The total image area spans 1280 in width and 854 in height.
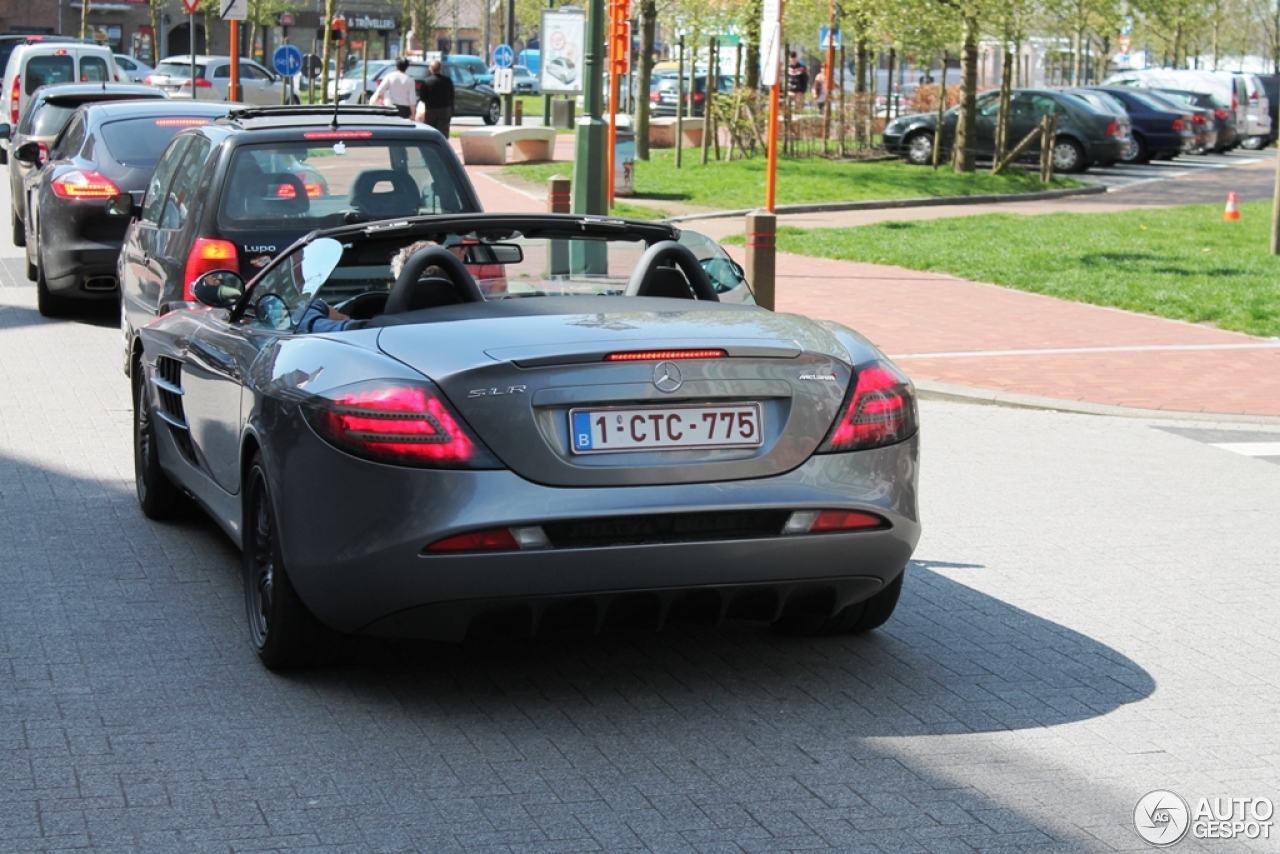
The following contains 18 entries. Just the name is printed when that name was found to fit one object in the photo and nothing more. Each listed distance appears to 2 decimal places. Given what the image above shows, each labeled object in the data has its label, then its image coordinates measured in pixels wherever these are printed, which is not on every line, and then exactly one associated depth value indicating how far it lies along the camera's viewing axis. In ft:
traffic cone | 83.92
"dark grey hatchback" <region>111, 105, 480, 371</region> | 32.01
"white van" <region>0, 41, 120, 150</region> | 111.24
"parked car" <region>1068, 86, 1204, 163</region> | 133.18
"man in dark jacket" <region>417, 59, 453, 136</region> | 93.71
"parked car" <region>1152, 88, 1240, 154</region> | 150.61
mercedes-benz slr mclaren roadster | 15.76
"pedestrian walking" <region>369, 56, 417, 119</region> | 93.81
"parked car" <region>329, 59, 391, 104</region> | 169.07
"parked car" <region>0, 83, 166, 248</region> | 63.31
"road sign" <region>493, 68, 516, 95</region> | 139.03
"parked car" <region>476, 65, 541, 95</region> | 231.03
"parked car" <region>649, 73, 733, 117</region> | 190.19
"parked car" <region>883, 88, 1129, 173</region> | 119.03
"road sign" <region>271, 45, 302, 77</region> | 128.57
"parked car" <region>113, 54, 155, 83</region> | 178.19
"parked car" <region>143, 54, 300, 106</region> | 164.45
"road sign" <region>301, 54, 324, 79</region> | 140.15
